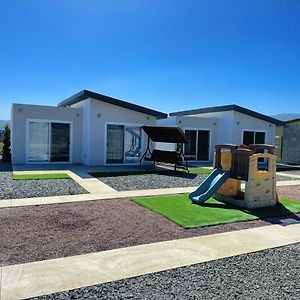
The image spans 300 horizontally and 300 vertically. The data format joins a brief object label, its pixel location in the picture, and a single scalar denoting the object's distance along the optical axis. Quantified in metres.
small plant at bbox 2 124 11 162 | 17.30
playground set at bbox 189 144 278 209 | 8.13
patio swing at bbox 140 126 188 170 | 15.13
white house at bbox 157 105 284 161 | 20.08
